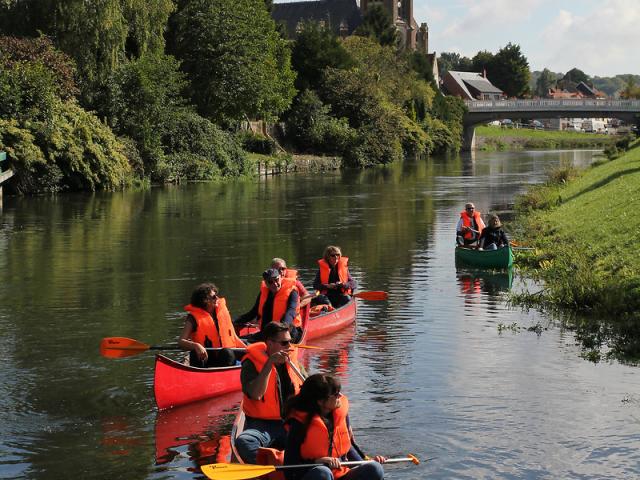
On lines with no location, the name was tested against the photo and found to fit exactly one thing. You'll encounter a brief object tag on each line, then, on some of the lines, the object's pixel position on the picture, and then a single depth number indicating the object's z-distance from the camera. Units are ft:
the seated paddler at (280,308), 50.37
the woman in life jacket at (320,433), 30.71
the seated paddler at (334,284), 64.39
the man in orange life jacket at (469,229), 90.53
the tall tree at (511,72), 611.47
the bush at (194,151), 186.29
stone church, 485.56
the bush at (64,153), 145.59
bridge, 379.35
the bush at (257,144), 245.04
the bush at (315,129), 261.03
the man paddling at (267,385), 35.19
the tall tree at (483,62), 619.26
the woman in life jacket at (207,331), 46.24
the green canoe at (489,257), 83.87
